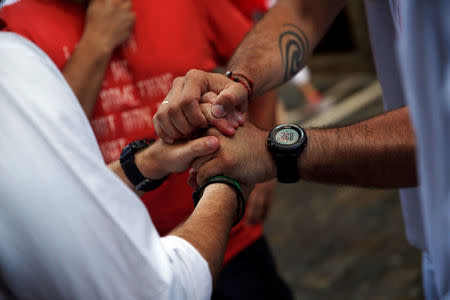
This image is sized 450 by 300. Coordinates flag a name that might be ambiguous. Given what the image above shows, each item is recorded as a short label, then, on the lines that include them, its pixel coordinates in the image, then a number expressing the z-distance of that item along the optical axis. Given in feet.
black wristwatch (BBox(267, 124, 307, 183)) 2.72
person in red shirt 2.86
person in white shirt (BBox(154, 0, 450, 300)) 1.29
